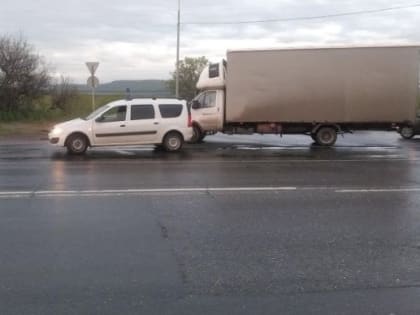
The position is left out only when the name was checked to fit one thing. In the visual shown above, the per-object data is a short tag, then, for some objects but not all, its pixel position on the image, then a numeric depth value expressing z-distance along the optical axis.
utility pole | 37.70
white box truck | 19.19
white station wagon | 16.55
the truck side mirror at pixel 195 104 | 20.60
